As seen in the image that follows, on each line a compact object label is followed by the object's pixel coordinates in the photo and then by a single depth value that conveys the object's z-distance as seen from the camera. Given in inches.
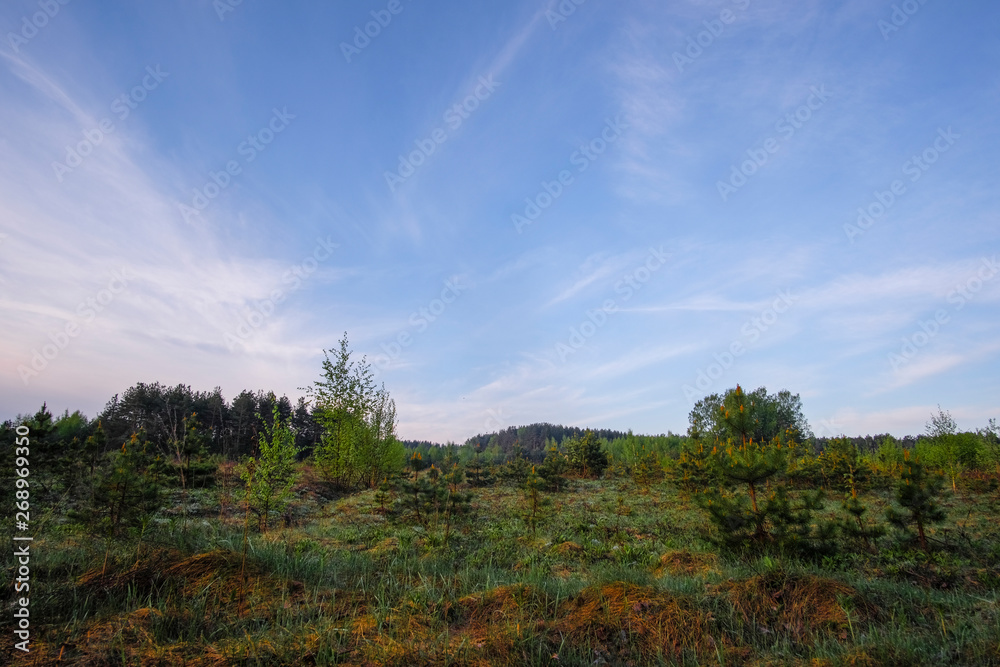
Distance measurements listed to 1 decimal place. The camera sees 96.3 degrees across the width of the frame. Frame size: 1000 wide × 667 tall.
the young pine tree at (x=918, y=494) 322.0
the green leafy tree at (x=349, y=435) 818.8
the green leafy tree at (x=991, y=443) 935.1
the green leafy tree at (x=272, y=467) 235.0
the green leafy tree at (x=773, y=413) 1952.5
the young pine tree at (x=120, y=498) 271.7
